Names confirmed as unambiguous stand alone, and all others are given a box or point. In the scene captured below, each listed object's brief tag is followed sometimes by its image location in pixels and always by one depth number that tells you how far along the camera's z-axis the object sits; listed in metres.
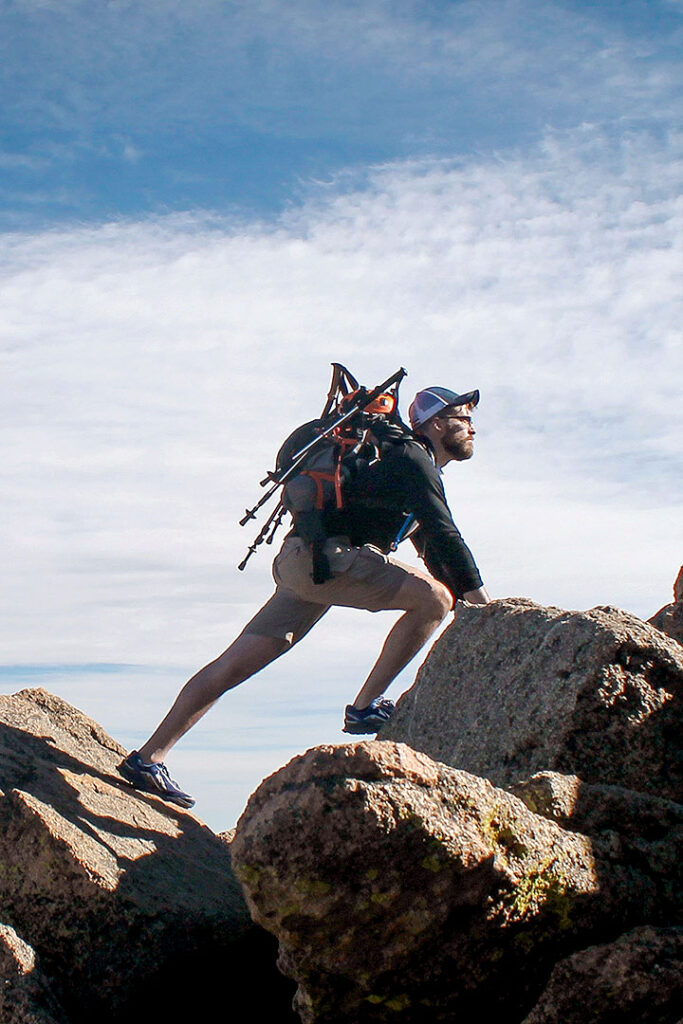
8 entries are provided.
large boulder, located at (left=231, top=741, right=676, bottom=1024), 4.75
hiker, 8.89
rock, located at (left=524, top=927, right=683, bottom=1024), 4.78
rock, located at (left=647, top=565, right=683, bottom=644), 8.23
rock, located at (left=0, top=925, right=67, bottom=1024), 6.05
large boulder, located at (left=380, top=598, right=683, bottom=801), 6.42
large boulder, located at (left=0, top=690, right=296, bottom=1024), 6.71
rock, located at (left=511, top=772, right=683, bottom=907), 5.59
